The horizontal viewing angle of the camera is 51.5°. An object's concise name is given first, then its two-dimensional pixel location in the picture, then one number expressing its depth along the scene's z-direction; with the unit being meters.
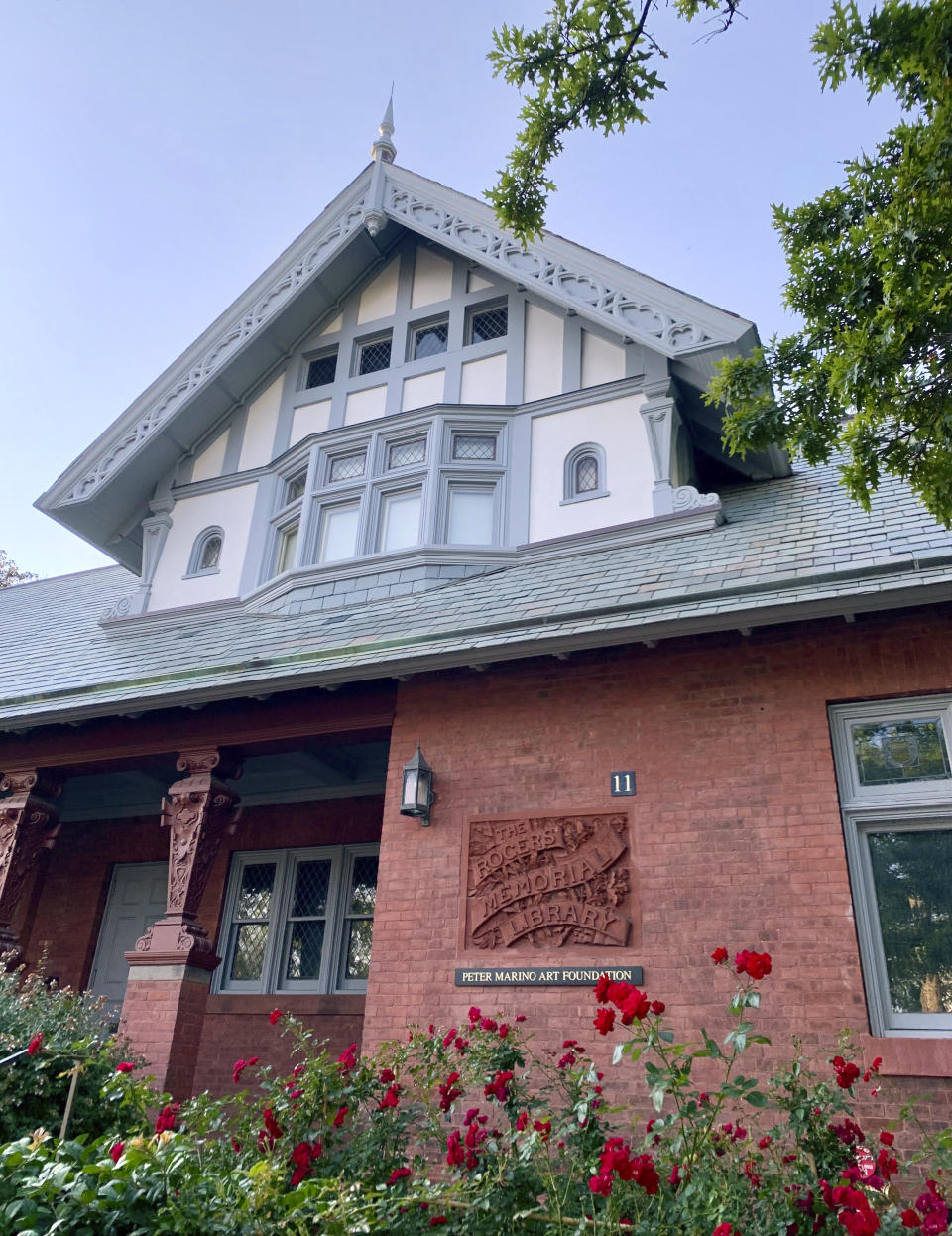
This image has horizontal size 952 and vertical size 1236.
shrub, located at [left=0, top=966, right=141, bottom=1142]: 5.63
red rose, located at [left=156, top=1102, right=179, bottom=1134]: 4.52
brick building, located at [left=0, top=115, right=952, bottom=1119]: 6.64
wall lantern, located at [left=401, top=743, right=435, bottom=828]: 7.73
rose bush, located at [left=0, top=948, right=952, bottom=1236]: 3.68
